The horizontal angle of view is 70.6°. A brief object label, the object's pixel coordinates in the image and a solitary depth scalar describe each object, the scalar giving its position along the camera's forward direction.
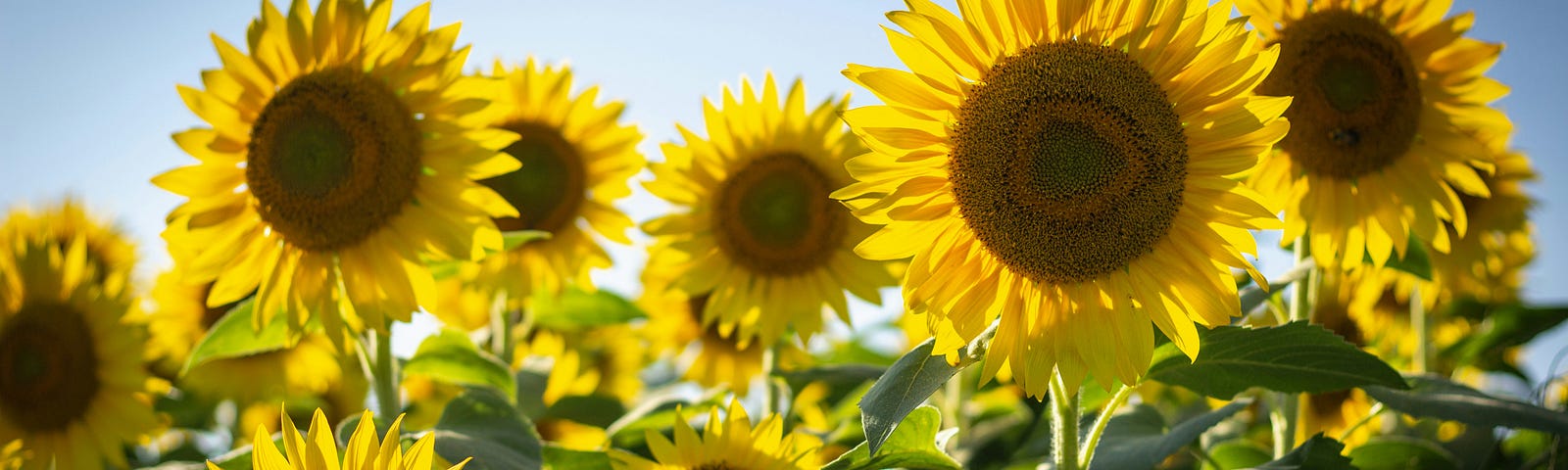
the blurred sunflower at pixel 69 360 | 3.25
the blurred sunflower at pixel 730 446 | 2.23
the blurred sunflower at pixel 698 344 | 4.50
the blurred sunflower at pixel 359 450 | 1.76
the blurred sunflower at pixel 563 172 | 3.69
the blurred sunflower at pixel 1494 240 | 4.06
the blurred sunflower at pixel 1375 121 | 2.59
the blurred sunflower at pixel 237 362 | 4.46
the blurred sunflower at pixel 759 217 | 3.53
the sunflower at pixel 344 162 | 2.58
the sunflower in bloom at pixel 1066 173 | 1.93
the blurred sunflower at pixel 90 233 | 5.10
